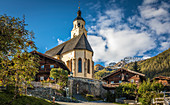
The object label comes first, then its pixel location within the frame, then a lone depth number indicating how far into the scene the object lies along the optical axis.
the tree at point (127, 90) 20.15
